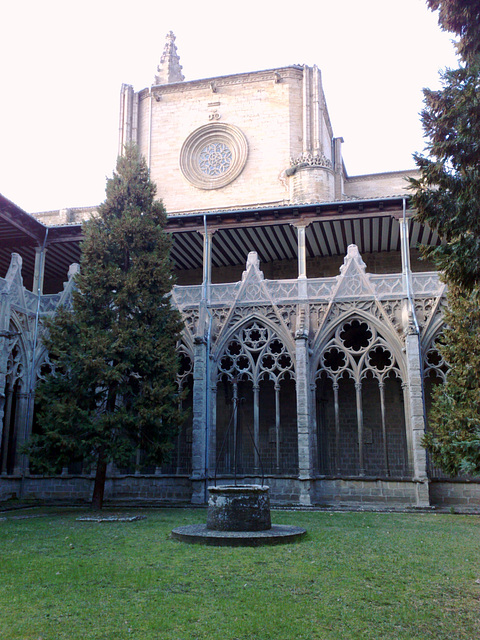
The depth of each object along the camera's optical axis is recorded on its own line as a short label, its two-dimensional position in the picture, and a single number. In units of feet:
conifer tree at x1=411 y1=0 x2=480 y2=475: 25.26
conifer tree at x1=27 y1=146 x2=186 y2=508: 44.70
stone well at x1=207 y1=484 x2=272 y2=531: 31.07
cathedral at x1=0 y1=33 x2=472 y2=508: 54.85
